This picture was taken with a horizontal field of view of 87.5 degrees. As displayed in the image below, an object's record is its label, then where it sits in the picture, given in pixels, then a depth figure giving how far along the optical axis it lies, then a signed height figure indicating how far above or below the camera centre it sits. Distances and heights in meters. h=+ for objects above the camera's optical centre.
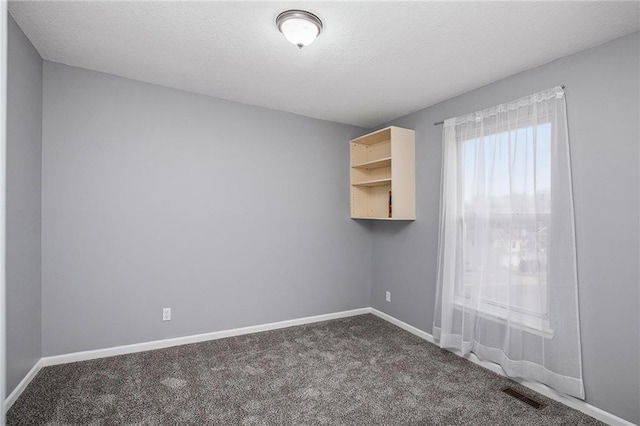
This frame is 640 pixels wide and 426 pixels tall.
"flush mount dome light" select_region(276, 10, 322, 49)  1.99 +1.18
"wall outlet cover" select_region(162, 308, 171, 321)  3.20 -0.90
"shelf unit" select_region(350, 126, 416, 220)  3.66 +0.51
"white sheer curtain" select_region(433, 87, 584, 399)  2.39 -0.23
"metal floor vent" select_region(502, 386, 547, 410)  2.34 -1.33
